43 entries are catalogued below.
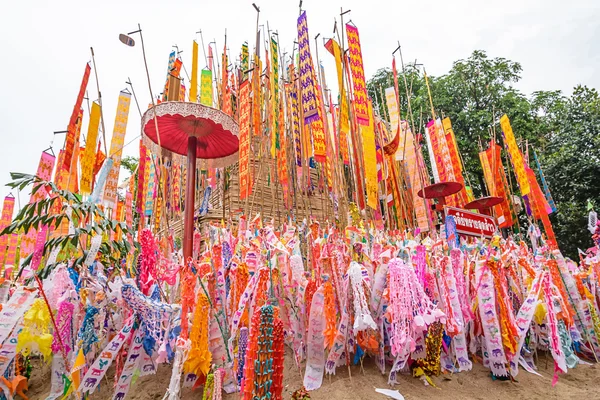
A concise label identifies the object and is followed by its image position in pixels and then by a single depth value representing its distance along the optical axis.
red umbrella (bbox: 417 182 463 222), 4.32
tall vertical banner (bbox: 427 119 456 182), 5.01
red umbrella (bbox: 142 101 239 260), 2.77
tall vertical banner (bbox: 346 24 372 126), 2.59
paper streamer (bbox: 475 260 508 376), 1.73
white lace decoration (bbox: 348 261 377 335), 1.37
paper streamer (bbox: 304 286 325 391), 1.50
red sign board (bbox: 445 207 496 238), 3.11
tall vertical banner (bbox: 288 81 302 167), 3.46
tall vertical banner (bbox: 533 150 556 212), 5.59
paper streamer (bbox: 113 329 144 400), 1.36
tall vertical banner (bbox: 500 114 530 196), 4.68
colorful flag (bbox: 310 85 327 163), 2.96
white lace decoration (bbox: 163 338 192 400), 1.25
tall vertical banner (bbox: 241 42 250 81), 4.44
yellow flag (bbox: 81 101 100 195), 2.81
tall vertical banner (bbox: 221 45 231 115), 4.24
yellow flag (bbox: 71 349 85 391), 1.24
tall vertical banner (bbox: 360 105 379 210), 2.41
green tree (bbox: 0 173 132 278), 1.49
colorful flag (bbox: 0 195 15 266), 4.77
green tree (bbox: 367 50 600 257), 7.26
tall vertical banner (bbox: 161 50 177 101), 4.20
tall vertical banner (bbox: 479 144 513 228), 5.16
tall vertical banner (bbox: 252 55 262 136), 3.32
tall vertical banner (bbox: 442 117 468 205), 5.03
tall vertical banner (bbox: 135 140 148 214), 4.68
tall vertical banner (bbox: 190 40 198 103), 4.12
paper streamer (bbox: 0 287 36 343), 1.24
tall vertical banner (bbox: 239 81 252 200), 2.59
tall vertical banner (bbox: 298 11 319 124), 2.87
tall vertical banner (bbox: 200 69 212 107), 4.35
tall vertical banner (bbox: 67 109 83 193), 3.03
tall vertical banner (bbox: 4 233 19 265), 4.29
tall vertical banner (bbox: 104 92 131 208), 2.64
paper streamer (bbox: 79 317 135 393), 1.28
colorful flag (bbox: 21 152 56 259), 3.01
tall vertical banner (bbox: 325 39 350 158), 2.58
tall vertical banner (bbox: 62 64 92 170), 3.08
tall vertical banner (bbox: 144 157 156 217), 4.55
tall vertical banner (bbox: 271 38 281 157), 3.52
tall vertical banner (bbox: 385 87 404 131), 4.33
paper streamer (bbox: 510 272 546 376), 1.73
